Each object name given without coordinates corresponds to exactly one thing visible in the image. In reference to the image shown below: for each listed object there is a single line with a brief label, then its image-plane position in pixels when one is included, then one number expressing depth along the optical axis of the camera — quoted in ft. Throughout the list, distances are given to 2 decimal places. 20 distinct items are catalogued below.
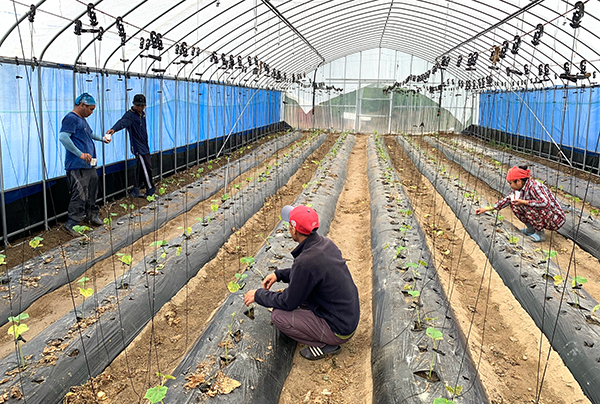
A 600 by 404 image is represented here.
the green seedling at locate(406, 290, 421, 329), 13.55
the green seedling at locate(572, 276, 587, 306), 14.71
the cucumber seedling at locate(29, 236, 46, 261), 17.25
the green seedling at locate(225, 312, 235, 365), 10.87
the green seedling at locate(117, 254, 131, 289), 15.68
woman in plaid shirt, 21.30
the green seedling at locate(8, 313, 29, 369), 10.73
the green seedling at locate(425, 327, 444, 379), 10.71
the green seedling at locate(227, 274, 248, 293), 13.47
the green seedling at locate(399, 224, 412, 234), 20.59
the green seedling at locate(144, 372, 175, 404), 8.54
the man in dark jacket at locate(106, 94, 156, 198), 26.37
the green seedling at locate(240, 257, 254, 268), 15.48
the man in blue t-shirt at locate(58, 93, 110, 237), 20.34
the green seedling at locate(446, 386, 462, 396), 9.70
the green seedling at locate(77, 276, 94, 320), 12.74
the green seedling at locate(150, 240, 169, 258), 17.30
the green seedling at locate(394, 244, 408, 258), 17.81
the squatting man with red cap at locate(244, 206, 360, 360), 11.07
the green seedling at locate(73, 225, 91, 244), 19.11
